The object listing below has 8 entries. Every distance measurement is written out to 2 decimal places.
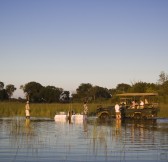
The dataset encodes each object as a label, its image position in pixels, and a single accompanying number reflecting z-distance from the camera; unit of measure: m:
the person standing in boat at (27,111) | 38.28
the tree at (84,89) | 111.97
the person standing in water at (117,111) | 37.87
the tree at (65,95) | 107.50
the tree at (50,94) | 99.69
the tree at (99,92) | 109.03
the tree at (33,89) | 100.74
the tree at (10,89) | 122.24
